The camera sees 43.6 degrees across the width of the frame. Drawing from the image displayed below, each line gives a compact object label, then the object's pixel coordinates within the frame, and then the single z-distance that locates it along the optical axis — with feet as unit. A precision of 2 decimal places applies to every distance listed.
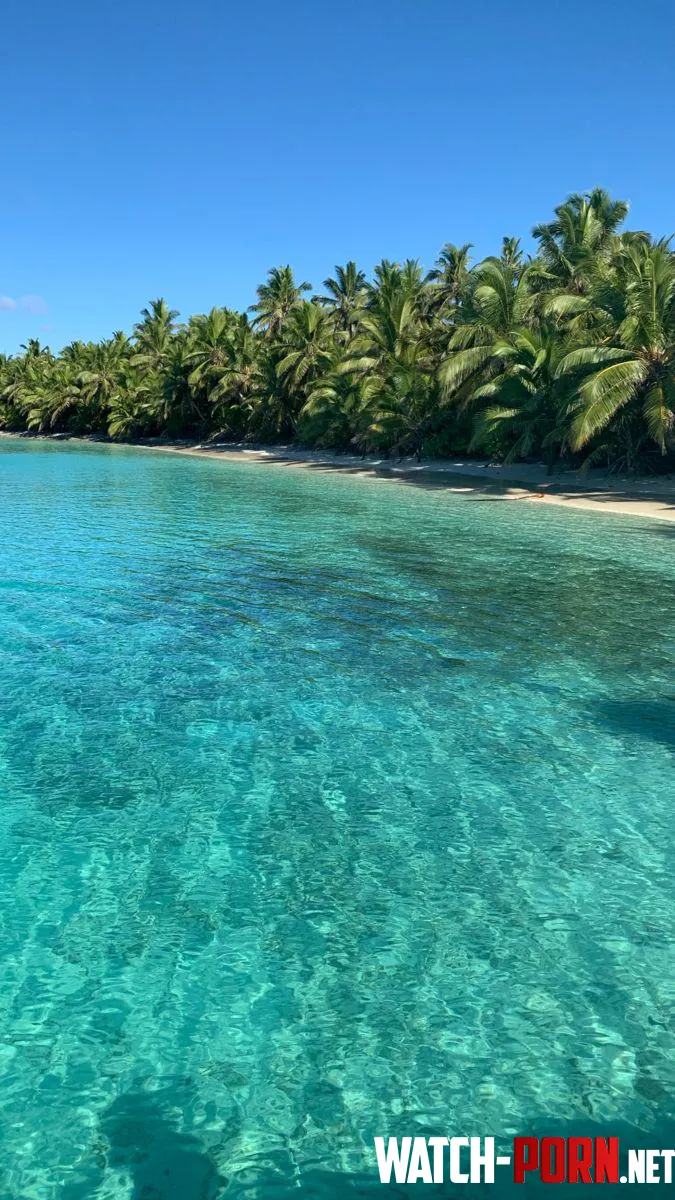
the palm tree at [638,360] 79.56
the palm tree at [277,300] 187.93
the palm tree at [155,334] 234.17
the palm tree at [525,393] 97.09
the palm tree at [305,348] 154.20
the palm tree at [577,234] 113.70
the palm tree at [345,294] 179.22
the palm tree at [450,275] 154.81
